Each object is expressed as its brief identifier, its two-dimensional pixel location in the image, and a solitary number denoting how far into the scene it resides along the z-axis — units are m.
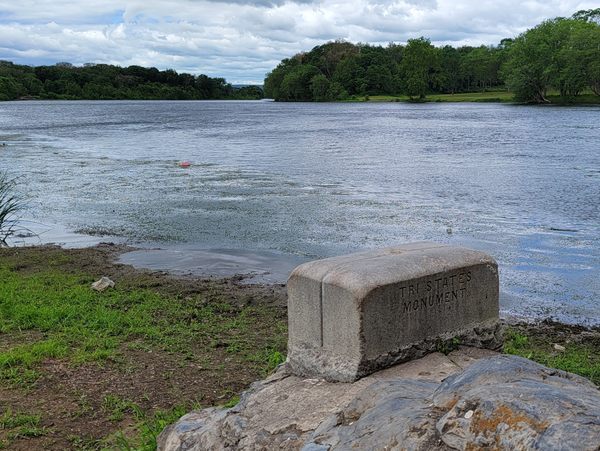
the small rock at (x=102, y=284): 10.27
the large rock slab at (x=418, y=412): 3.03
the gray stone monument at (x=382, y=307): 4.82
